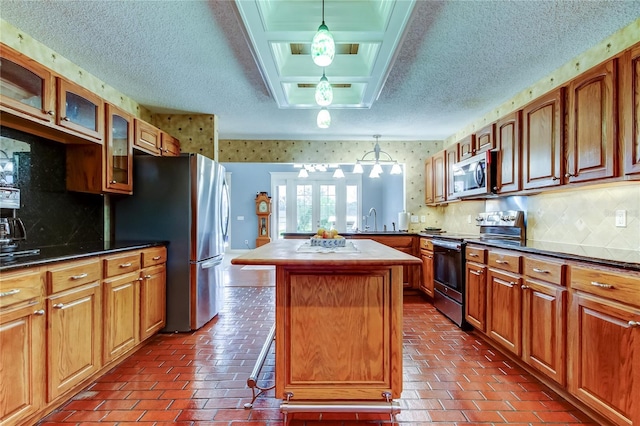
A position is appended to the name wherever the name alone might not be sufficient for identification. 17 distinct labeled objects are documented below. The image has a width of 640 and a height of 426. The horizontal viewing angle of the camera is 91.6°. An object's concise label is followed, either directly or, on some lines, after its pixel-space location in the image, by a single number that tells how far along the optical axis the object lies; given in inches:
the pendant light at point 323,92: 74.7
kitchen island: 67.6
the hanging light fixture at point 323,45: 58.9
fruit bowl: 82.8
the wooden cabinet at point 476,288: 107.0
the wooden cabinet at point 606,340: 57.6
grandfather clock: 333.7
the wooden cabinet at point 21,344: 57.1
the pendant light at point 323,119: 87.6
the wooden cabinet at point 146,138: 116.9
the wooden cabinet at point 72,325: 67.2
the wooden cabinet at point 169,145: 135.3
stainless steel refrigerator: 116.3
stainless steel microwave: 122.0
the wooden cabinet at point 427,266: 154.5
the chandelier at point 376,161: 170.4
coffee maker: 76.9
